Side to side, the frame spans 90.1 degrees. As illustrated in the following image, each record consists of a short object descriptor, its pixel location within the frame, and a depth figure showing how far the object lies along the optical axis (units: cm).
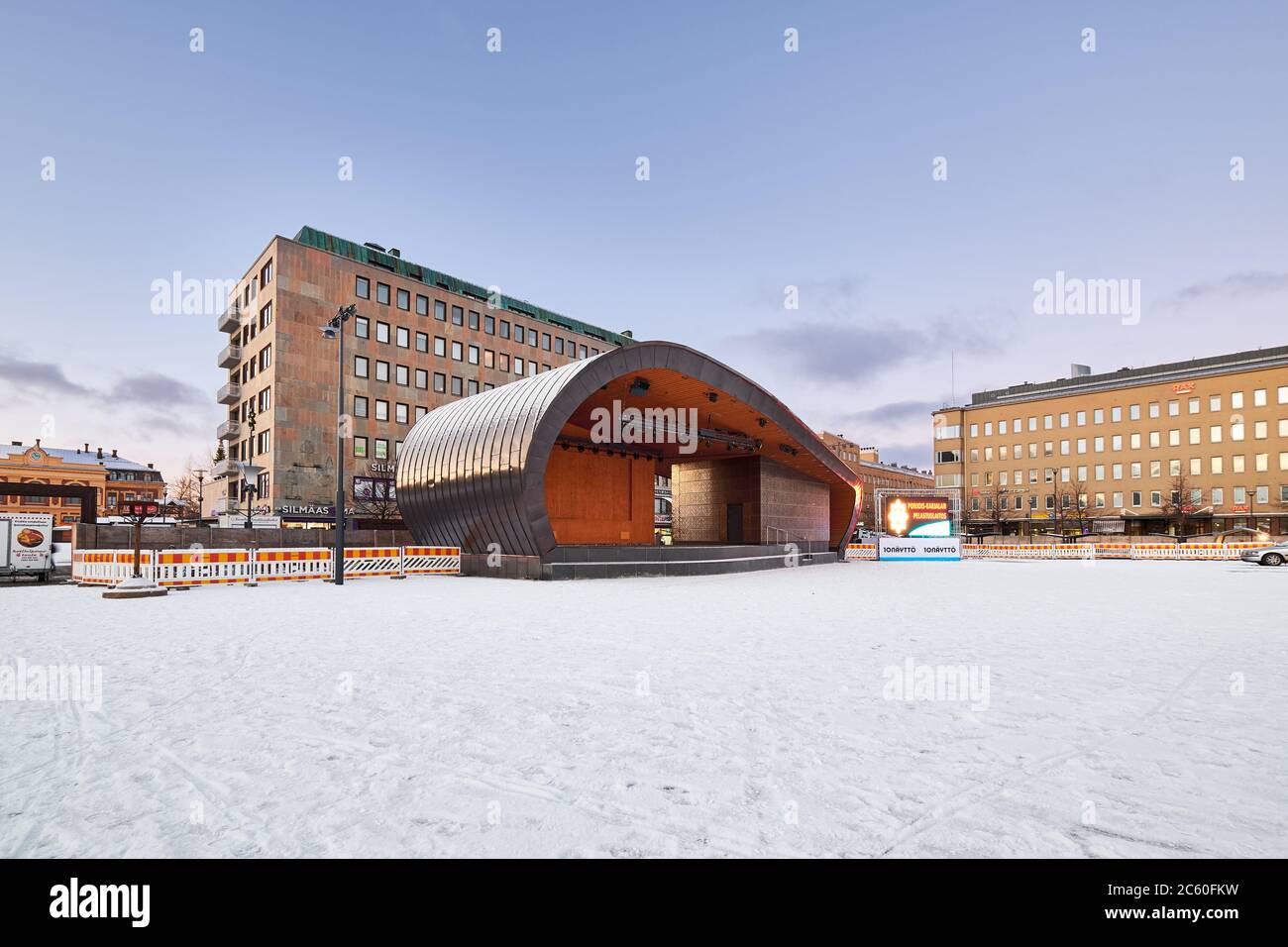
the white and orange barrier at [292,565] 2208
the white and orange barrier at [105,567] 2012
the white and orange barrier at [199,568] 1994
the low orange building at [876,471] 13336
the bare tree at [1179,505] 6506
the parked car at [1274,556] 3247
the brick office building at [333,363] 4641
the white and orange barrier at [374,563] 2495
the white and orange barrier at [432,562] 2611
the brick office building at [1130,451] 6525
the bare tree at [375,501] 4797
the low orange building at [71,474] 8931
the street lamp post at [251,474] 2671
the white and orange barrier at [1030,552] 4588
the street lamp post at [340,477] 2122
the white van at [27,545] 2333
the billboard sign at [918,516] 3559
